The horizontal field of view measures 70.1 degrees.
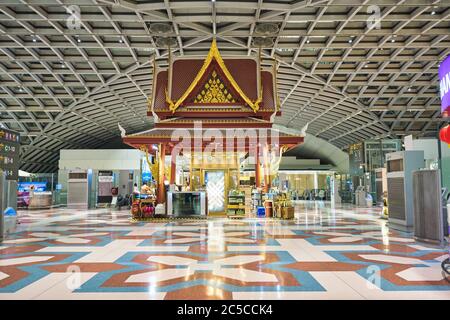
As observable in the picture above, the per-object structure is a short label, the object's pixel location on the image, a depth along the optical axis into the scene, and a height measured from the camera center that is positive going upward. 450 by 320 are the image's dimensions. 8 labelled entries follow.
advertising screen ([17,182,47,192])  24.21 +0.03
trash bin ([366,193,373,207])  23.80 -1.28
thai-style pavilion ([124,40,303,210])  13.66 +3.11
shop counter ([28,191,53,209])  21.99 -0.97
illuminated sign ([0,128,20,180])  11.54 +1.28
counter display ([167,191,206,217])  13.65 -0.77
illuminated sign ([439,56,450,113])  5.11 +1.61
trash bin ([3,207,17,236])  9.18 -1.00
